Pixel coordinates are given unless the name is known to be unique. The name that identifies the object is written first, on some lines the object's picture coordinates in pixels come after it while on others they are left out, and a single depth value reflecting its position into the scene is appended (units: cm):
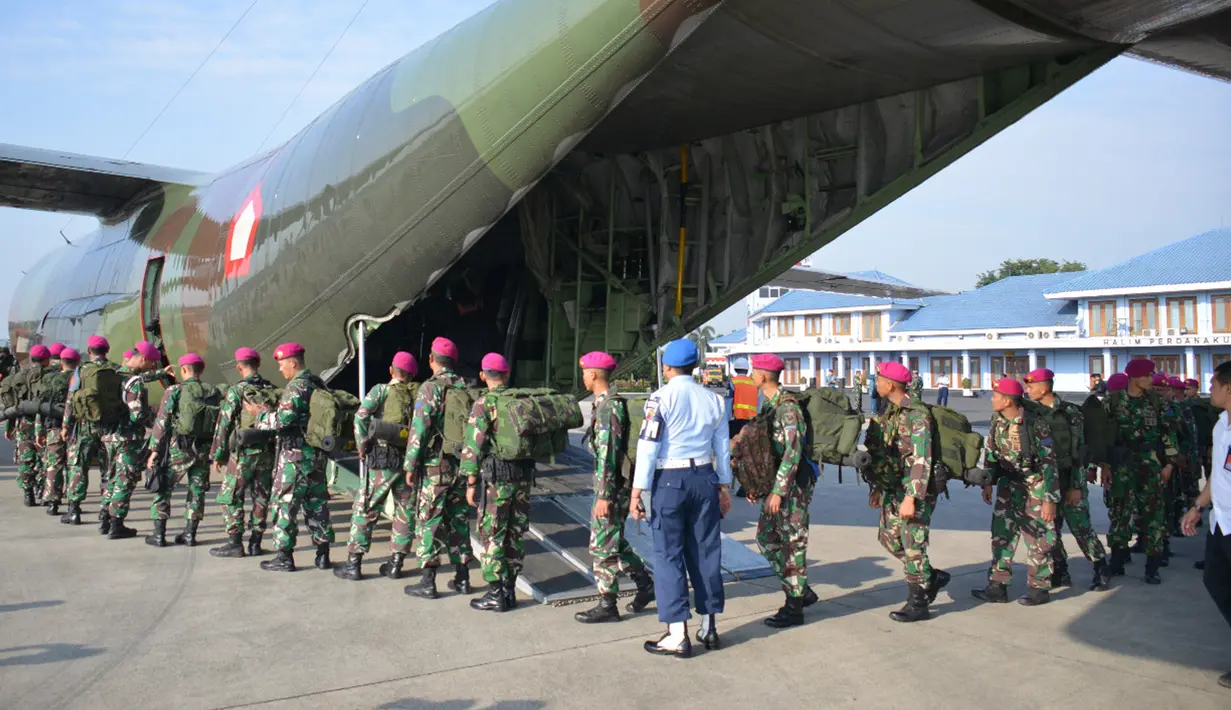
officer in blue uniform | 477
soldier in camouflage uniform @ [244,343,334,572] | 661
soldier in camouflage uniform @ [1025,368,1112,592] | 646
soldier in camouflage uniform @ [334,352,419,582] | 630
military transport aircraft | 494
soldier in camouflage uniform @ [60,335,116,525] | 808
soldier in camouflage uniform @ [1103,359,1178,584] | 712
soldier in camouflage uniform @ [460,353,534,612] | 554
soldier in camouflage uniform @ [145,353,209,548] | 729
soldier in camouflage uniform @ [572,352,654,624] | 525
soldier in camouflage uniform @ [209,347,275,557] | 690
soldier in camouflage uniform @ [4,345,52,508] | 938
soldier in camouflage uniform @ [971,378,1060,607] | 597
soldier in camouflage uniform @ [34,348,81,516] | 870
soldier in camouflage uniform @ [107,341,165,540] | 757
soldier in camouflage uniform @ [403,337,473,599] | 594
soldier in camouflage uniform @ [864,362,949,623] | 550
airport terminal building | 3516
